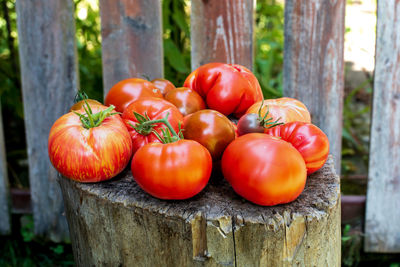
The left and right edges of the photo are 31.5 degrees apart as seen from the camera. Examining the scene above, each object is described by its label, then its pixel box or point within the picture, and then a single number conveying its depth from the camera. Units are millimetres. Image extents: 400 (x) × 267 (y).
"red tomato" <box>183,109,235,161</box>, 776
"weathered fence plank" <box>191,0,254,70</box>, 1098
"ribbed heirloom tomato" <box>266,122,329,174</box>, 770
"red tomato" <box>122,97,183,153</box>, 794
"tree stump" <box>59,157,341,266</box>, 725
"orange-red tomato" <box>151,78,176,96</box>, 932
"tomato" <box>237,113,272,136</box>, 777
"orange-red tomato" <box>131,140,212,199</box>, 722
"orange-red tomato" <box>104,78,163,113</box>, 875
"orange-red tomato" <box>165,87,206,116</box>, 865
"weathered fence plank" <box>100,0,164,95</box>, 1098
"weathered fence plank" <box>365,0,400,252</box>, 1074
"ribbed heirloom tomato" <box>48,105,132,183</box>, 755
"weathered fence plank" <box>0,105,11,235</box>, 1166
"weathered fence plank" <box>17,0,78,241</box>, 1089
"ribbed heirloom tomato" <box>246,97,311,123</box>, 828
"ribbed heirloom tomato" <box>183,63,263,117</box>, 877
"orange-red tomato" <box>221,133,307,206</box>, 713
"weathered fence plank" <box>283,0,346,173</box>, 1070
